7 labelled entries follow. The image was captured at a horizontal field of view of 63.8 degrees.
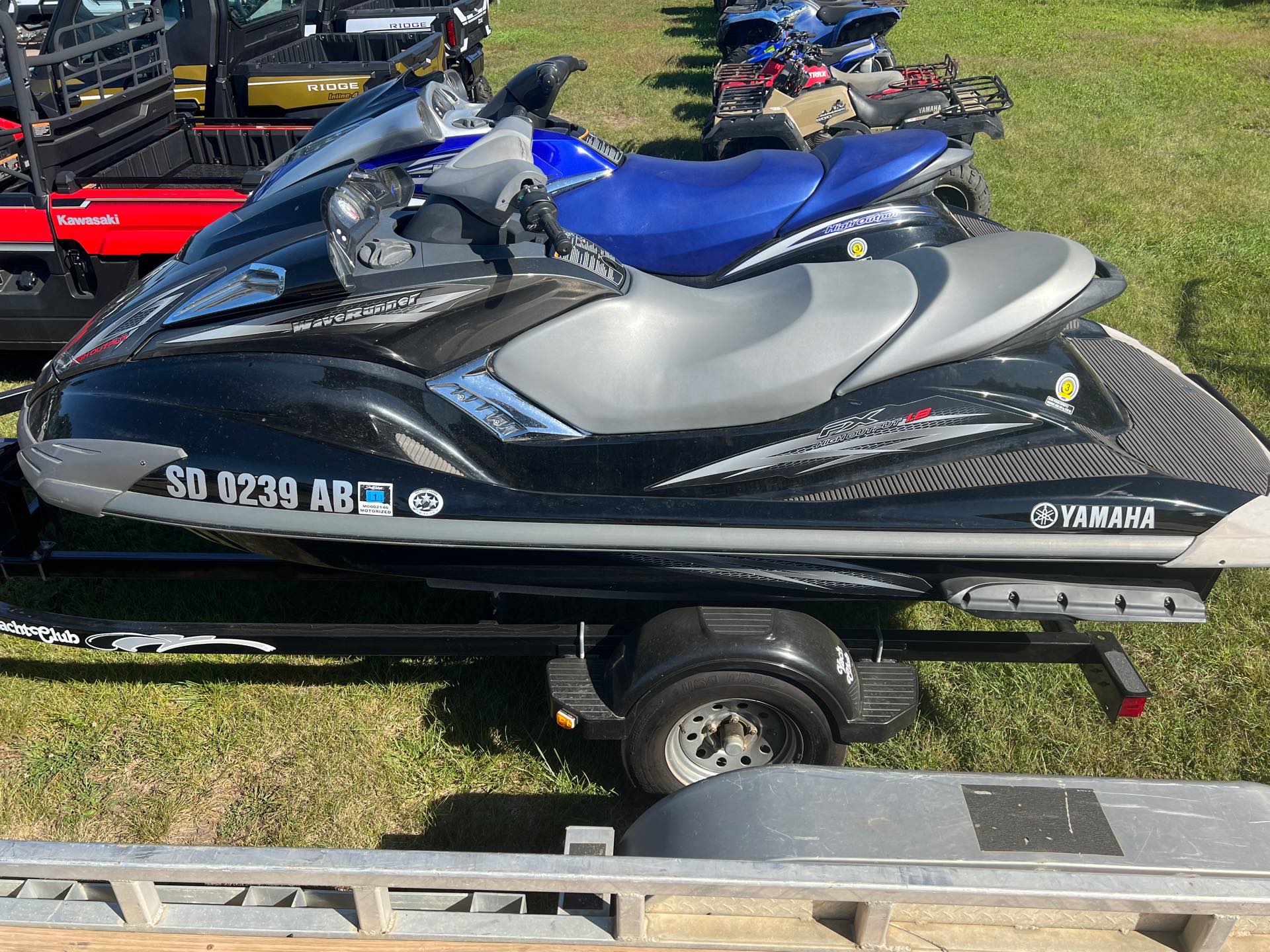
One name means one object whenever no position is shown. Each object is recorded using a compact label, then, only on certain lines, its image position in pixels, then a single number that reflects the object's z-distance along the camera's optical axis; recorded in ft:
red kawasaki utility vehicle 15.52
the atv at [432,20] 25.27
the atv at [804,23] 32.60
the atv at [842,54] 28.45
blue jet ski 12.33
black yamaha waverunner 8.38
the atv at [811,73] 25.73
